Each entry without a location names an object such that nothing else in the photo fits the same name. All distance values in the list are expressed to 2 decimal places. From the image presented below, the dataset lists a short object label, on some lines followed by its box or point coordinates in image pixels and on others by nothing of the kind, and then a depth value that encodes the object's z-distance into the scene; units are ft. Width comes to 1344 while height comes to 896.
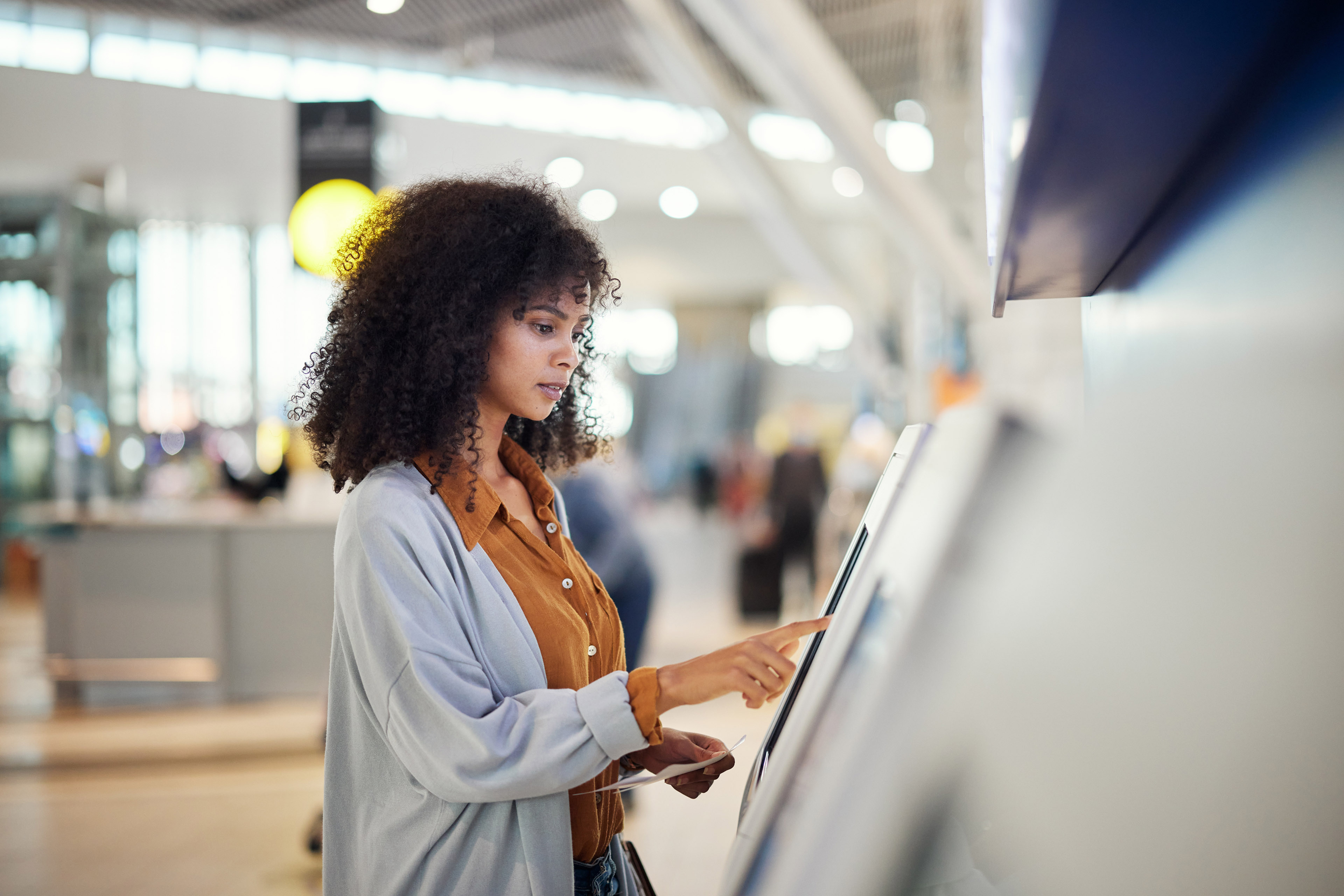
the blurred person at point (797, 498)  29.66
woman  3.61
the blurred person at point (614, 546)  13.44
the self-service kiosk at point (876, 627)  1.60
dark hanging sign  18.66
